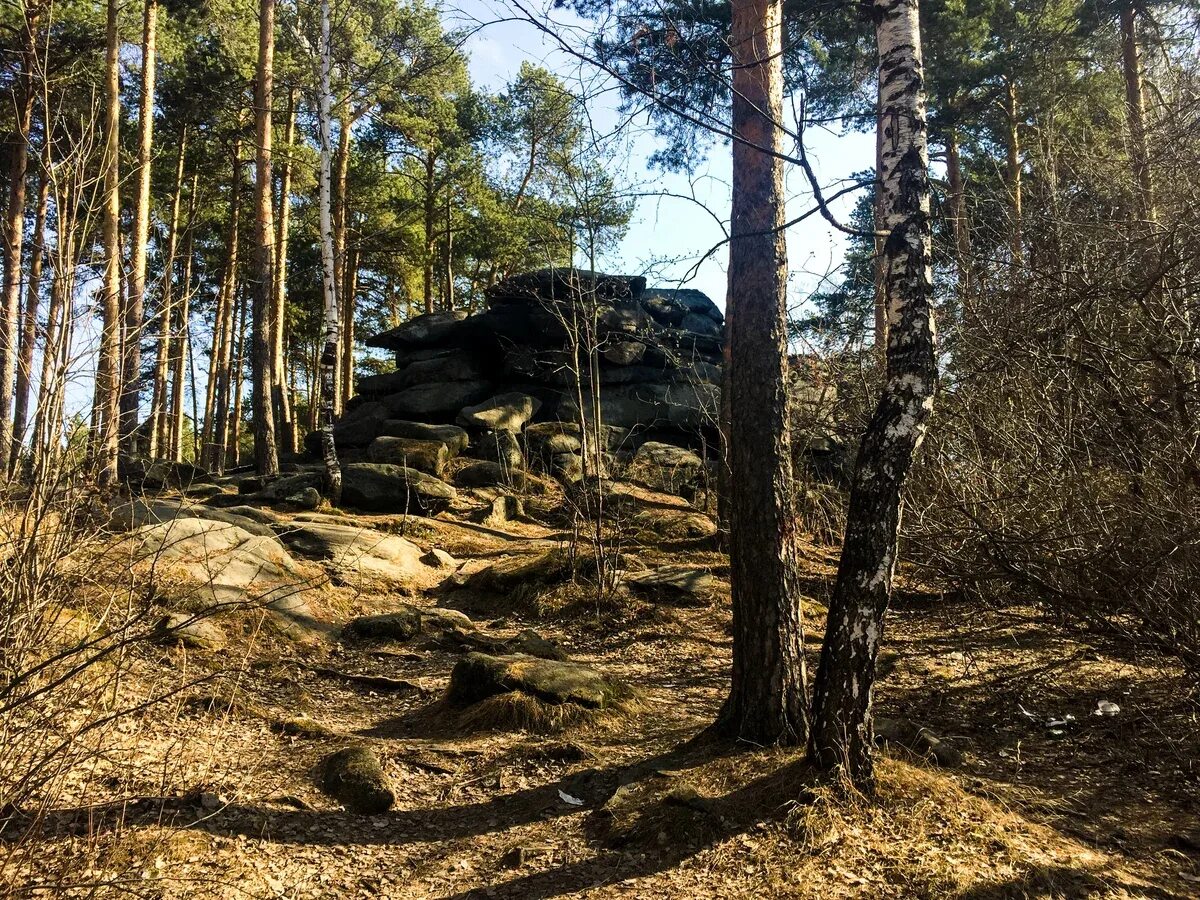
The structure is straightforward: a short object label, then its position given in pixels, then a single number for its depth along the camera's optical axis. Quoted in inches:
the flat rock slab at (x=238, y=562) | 276.5
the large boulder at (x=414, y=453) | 636.1
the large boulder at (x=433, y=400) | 802.2
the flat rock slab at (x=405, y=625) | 310.5
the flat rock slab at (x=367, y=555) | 374.0
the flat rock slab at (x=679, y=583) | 357.1
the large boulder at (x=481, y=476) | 638.5
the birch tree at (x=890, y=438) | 156.3
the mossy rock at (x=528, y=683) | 234.5
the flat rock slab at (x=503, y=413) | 747.4
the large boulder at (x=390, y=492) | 546.6
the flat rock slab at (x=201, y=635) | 239.1
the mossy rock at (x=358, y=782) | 180.5
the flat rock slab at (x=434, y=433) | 689.6
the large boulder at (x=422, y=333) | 877.2
